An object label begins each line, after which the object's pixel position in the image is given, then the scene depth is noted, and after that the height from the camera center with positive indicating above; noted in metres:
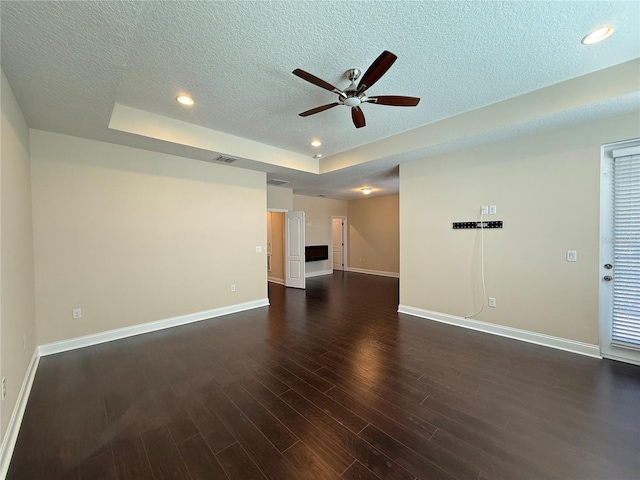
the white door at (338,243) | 10.20 -0.39
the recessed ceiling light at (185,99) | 2.88 +1.52
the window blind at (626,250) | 2.84 -0.19
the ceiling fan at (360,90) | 1.96 +1.27
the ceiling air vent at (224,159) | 4.18 +1.24
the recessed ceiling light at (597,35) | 1.99 +1.57
